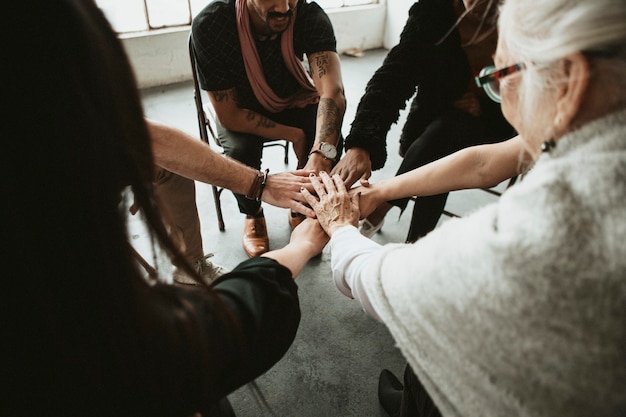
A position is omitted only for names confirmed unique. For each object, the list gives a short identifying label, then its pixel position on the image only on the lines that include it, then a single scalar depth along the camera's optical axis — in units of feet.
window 13.22
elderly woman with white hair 1.71
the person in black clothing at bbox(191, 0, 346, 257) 6.20
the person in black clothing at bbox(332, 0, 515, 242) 5.52
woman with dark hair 1.41
